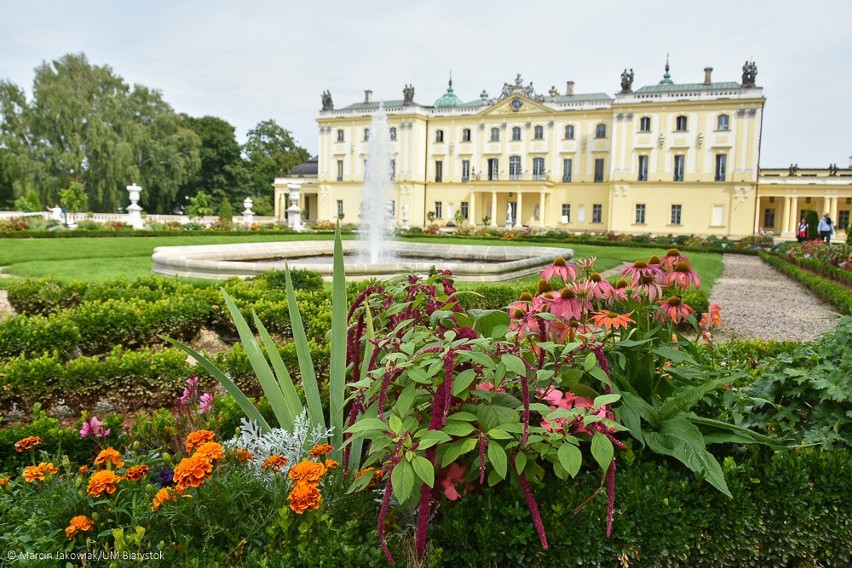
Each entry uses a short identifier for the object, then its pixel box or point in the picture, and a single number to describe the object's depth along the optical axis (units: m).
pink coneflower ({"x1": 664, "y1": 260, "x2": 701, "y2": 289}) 2.59
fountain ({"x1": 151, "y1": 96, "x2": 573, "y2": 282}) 9.29
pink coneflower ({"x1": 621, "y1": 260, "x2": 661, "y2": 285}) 2.62
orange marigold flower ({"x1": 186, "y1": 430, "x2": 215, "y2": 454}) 2.07
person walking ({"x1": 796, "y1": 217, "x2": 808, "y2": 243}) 25.27
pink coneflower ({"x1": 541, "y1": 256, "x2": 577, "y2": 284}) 2.54
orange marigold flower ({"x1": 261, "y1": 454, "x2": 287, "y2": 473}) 2.03
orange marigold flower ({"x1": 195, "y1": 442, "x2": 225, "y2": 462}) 1.90
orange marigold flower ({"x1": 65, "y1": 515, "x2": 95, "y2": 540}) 1.78
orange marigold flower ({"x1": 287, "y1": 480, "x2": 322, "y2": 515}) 1.78
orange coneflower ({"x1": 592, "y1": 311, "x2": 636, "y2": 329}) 2.29
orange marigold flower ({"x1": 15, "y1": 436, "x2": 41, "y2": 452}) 2.39
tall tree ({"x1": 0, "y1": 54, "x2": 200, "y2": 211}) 34.88
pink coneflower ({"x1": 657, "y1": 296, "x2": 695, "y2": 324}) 2.53
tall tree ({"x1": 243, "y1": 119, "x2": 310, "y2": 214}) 56.09
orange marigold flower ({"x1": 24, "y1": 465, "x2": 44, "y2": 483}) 1.99
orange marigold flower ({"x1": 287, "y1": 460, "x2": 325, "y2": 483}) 1.83
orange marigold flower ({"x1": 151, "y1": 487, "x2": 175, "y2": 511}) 1.83
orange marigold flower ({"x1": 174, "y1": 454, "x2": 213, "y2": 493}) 1.81
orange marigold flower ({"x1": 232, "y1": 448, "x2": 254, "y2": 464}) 2.12
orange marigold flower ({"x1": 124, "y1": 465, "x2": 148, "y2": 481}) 2.03
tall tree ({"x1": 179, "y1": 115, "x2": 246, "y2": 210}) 52.25
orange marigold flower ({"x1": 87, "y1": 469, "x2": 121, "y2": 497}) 1.87
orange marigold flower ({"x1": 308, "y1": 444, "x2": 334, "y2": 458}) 2.04
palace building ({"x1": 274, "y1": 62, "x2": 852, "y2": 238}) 38.03
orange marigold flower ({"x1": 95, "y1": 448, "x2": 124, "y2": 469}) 2.14
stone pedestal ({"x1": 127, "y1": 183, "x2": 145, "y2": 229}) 25.41
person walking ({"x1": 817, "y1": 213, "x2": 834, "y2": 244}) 22.94
